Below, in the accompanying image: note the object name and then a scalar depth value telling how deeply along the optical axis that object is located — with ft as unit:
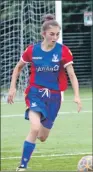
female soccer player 45.57
